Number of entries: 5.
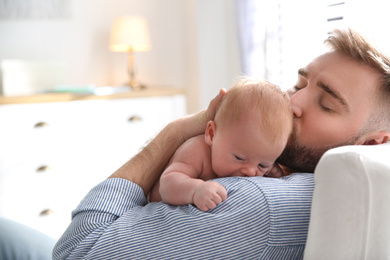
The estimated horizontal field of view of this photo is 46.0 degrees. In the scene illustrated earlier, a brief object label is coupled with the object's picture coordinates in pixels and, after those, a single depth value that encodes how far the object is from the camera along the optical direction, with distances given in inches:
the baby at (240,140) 42.7
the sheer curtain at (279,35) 107.9
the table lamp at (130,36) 135.9
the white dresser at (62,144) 115.3
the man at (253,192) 35.2
